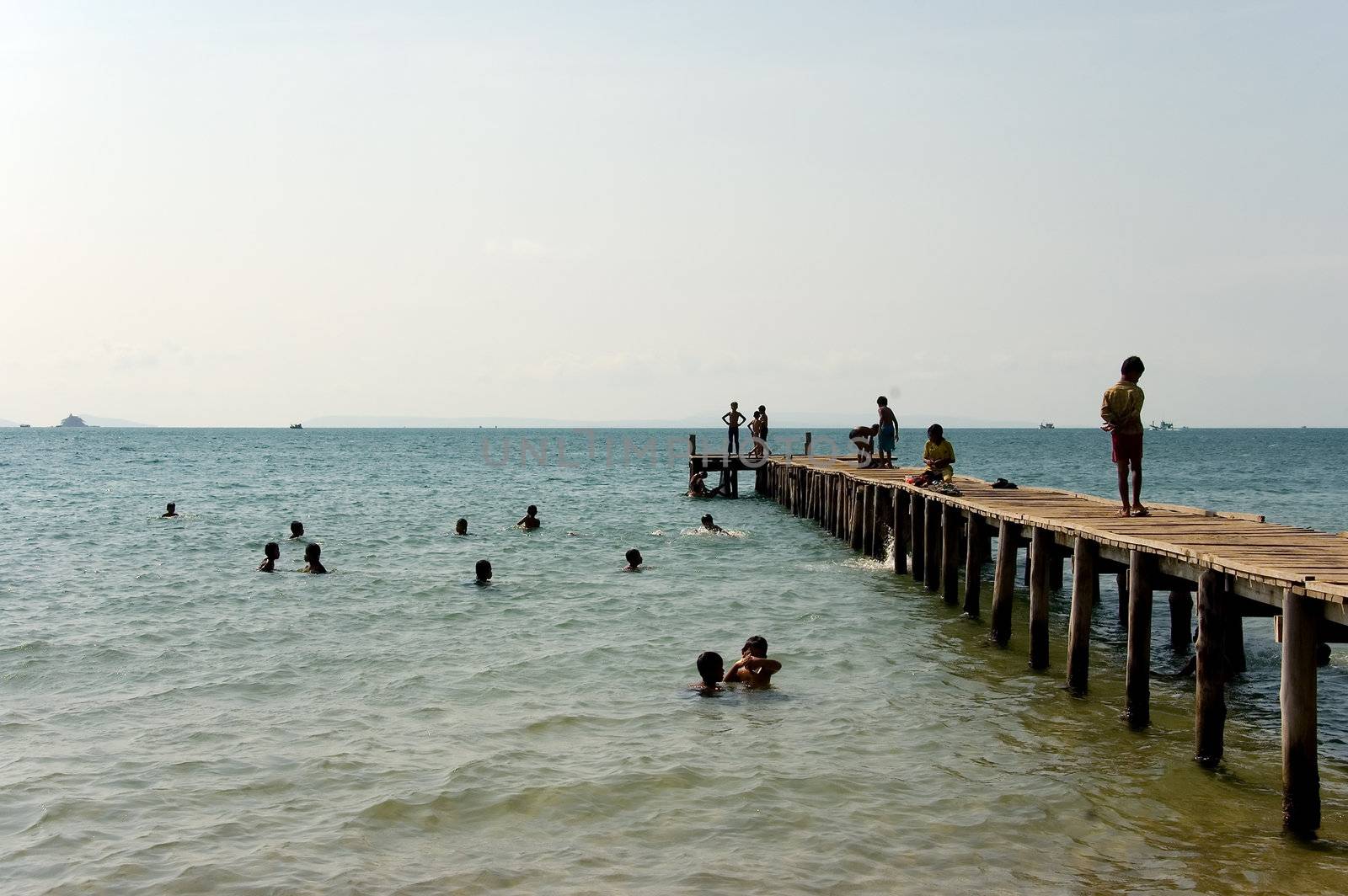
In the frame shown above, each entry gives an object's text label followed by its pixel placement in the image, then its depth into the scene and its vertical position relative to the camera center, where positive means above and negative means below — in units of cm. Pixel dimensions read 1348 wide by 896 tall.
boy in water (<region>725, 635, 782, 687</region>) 1295 -279
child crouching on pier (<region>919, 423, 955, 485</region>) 1983 -55
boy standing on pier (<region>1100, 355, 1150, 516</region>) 1245 +14
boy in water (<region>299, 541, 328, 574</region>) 2281 -279
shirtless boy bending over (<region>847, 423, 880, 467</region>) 2960 -45
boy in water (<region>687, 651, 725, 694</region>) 1273 -277
